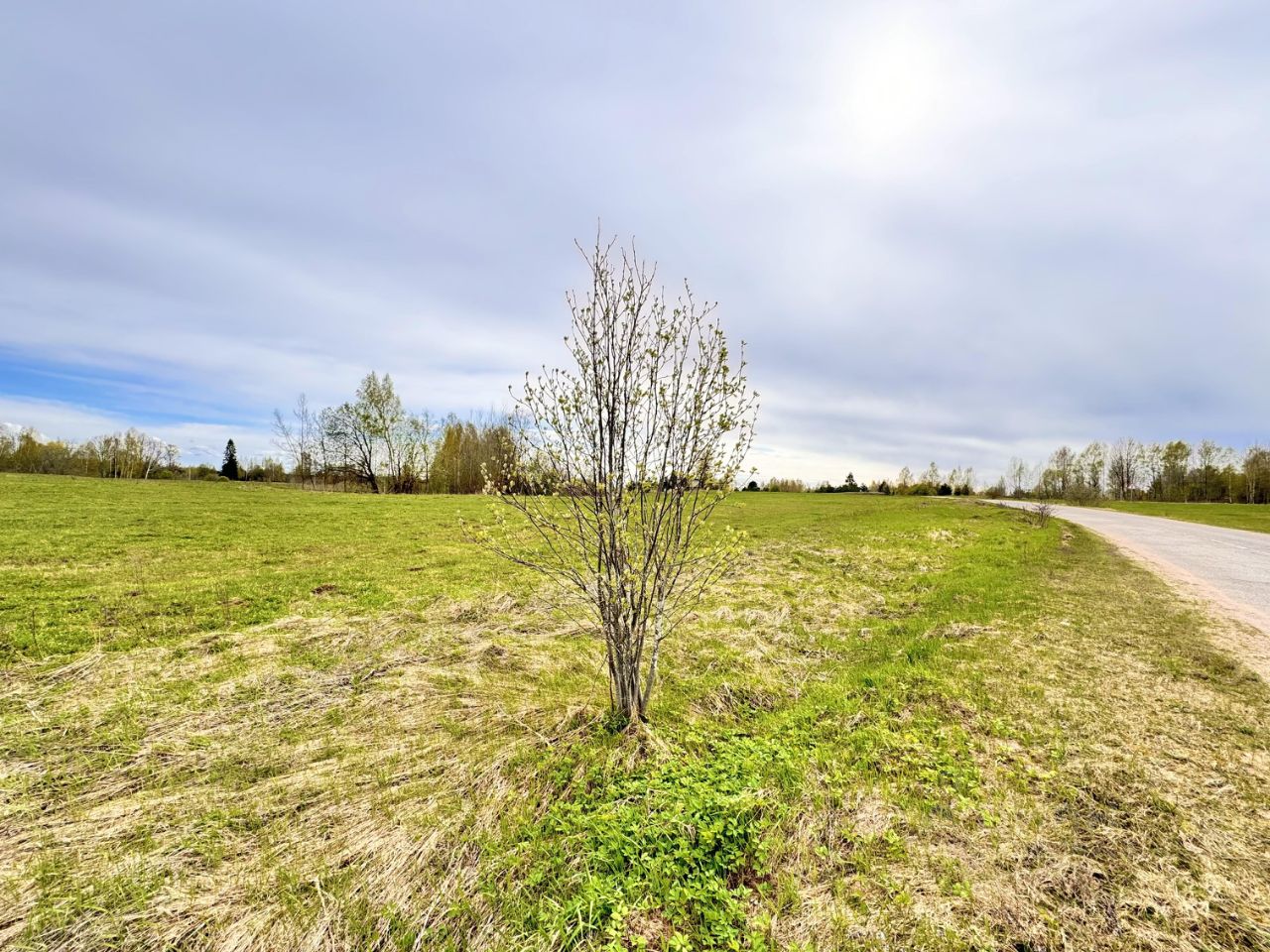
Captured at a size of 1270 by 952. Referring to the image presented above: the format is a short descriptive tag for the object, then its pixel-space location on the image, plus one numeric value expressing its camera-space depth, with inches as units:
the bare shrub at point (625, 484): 161.6
